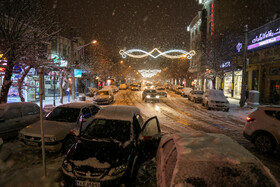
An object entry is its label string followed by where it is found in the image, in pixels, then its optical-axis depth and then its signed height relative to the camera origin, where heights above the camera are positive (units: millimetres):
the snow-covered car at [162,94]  30672 -1443
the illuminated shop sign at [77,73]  24262 +1349
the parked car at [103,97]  21359 -1443
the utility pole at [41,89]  4852 -151
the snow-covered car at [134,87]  47219 -620
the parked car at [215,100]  17703 -1410
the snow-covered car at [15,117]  7824 -1484
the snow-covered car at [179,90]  37306 -927
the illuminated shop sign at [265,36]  18734 +5401
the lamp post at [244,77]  19094 +892
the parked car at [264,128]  6590 -1497
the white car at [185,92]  32256 -1134
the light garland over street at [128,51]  31953 +5472
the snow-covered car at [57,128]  6395 -1575
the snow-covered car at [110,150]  4078 -1624
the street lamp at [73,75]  22166 +1024
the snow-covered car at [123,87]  51900 -715
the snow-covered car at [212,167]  2666 -1186
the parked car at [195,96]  24134 -1338
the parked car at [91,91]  31828 -1236
